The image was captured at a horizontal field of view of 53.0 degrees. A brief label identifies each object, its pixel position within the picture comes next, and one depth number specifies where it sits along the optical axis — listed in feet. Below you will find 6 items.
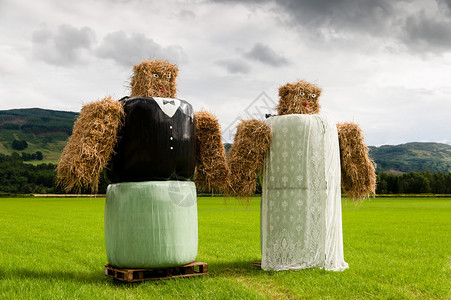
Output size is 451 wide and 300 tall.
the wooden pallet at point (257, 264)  30.27
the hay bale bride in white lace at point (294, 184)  27.86
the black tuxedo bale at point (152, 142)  25.54
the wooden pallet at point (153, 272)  24.88
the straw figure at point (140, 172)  25.13
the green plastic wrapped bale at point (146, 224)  25.18
